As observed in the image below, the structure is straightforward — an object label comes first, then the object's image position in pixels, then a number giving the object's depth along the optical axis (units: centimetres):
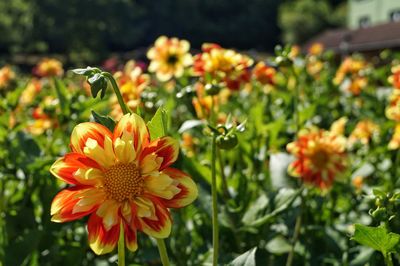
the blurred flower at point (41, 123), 194
